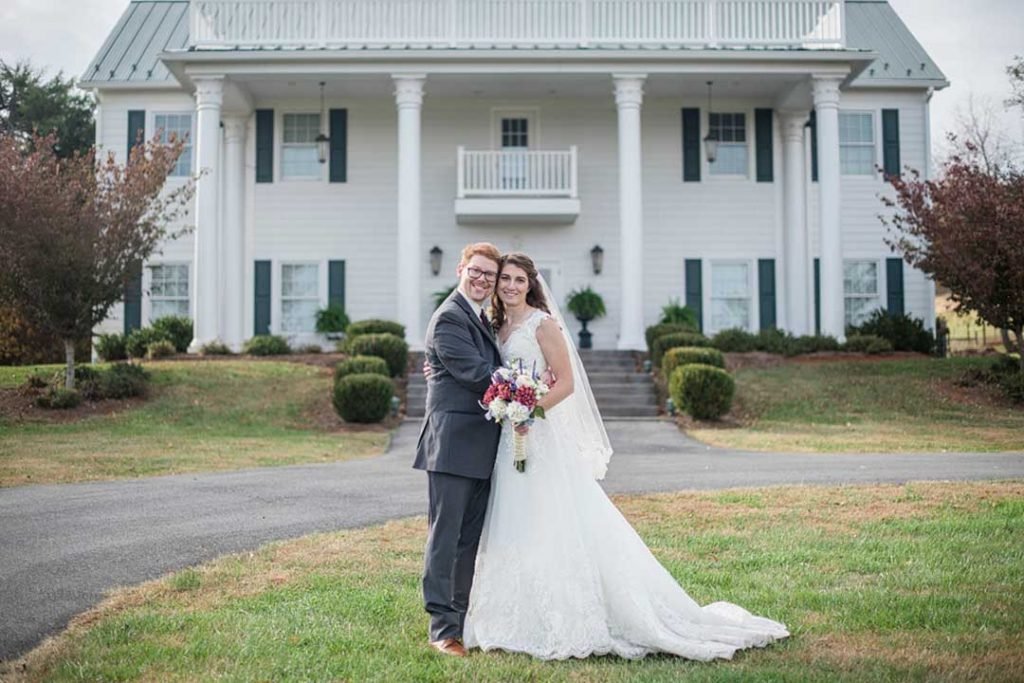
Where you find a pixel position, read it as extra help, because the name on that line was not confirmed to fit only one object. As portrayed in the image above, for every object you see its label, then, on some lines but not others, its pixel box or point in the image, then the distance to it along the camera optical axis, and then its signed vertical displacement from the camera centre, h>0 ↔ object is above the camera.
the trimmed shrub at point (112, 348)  20.48 +0.66
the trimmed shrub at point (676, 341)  18.25 +0.65
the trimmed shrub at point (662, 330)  19.62 +0.92
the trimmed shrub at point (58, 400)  15.21 -0.29
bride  4.70 -0.91
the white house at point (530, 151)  20.06 +4.94
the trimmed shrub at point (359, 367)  16.27 +0.19
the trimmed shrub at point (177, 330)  20.89 +1.04
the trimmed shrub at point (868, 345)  19.73 +0.61
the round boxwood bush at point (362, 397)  15.44 -0.27
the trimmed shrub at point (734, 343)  19.91 +0.67
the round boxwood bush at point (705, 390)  15.79 -0.20
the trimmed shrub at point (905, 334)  21.06 +0.88
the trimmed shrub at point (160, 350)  19.55 +0.58
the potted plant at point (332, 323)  21.53 +1.19
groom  4.85 -0.32
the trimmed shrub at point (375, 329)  19.02 +0.94
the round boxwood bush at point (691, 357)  16.80 +0.33
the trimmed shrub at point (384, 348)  17.70 +0.54
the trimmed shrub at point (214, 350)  19.66 +0.58
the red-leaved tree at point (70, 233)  15.26 +2.27
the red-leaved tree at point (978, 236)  16.31 +2.27
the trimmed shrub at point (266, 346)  19.71 +0.65
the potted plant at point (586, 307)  21.59 +1.50
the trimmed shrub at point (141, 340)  20.27 +0.81
